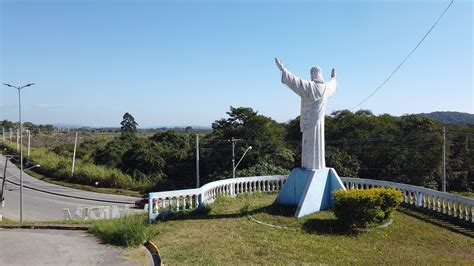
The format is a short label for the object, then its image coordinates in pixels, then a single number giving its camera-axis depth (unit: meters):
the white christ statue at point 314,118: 10.87
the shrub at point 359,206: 9.18
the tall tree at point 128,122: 96.00
